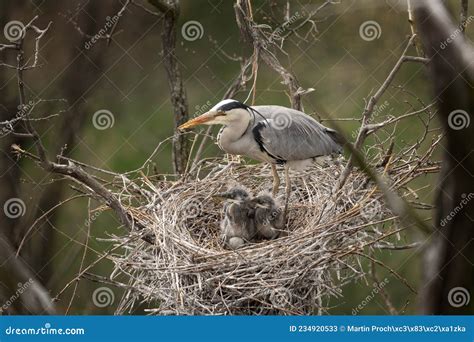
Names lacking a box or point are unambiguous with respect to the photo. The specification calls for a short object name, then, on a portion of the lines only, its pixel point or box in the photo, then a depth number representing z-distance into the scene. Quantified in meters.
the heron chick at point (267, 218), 7.68
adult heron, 7.65
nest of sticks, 6.46
